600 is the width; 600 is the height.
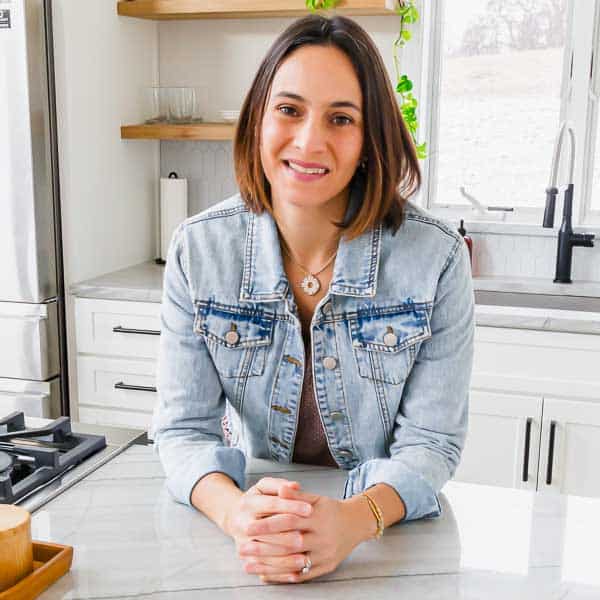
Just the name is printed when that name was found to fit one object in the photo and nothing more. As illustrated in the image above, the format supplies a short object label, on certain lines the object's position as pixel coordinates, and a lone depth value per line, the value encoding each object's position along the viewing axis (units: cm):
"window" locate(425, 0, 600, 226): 311
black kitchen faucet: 296
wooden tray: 94
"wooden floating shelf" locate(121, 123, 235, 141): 309
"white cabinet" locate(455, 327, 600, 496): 250
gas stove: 122
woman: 133
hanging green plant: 303
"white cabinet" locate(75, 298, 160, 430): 288
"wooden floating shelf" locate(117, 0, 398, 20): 284
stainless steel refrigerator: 271
